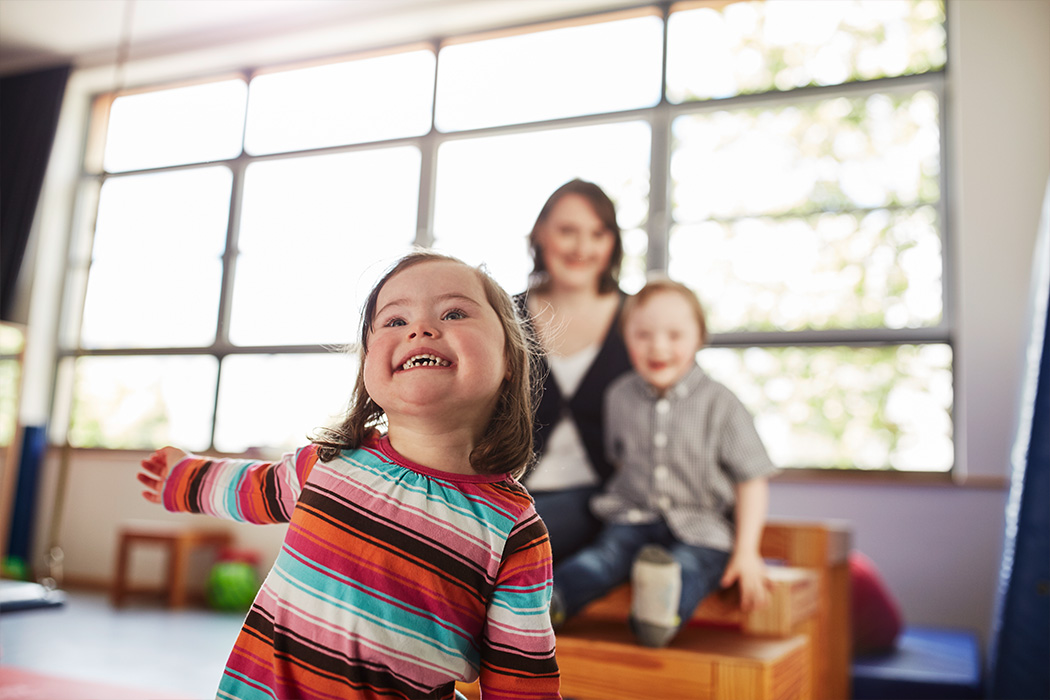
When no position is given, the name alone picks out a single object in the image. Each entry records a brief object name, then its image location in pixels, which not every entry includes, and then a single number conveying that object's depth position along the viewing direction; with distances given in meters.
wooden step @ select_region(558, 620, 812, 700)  0.85
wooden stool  3.15
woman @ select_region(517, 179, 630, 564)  1.16
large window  2.38
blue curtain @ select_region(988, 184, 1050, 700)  1.20
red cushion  1.85
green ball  3.03
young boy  1.08
